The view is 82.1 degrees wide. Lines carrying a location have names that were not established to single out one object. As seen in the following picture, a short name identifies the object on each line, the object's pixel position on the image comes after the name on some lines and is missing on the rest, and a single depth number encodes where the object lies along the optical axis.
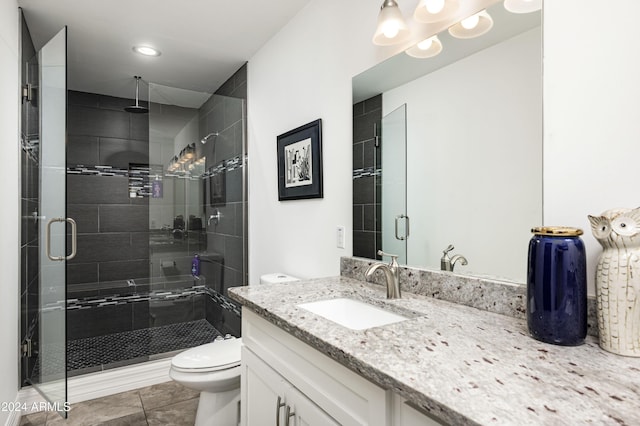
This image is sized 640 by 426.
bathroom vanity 0.60
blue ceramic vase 0.85
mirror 1.11
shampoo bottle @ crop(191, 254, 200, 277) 3.04
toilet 1.88
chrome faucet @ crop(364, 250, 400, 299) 1.37
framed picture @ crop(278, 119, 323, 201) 2.06
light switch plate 1.89
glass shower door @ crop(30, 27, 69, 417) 2.08
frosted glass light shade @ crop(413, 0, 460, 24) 1.32
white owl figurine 0.78
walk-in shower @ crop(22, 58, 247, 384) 2.90
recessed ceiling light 2.73
